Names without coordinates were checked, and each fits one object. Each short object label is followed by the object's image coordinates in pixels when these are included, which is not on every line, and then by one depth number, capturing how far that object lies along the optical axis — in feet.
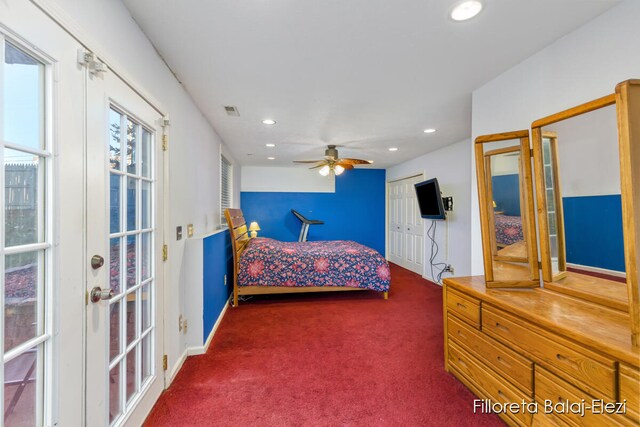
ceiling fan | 12.55
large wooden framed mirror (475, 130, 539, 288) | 5.53
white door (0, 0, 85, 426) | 2.51
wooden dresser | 3.32
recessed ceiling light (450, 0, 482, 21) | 4.09
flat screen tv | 12.65
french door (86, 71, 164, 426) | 3.59
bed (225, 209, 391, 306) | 11.32
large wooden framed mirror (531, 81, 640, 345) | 3.38
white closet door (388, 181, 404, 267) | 18.79
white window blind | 13.80
